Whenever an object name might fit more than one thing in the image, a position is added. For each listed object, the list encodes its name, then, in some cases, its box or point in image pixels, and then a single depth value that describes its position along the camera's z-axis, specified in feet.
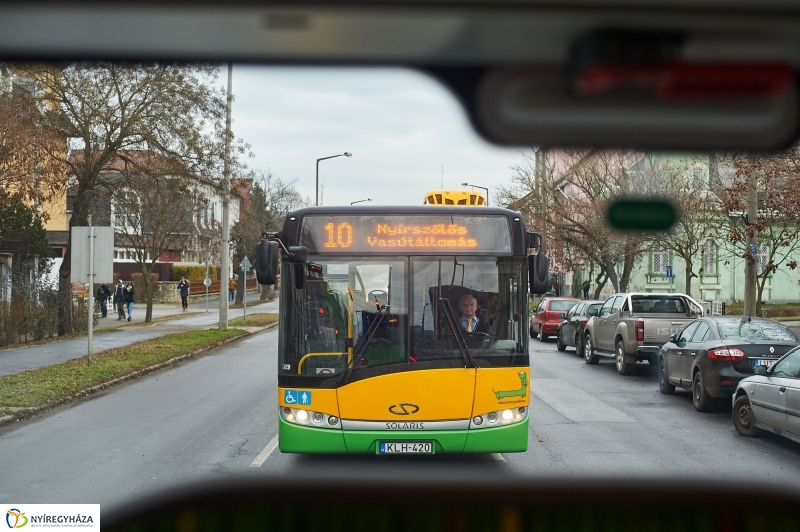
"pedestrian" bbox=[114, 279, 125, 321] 134.79
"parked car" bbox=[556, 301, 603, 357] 84.88
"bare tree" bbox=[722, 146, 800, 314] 54.80
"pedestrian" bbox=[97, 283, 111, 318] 136.46
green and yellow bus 28.50
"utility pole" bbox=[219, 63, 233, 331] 106.01
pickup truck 64.39
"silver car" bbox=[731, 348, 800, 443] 33.47
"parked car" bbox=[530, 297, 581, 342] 104.83
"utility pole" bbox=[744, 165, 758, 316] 59.93
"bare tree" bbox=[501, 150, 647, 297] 105.40
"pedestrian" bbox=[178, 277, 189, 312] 153.48
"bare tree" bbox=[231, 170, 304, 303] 164.96
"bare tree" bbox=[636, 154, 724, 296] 43.94
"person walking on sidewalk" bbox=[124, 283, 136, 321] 131.23
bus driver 29.32
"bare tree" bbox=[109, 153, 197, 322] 88.63
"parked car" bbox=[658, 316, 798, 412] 44.45
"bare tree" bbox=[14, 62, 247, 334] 82.99
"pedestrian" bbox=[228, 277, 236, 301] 172.55
